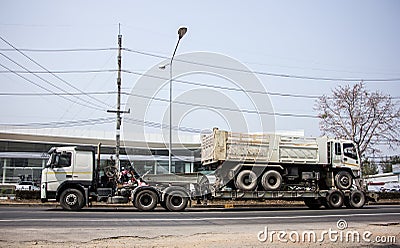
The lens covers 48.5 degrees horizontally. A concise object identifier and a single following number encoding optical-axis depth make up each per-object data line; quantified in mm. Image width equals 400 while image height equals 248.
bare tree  34188
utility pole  26719
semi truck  19922
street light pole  27406
